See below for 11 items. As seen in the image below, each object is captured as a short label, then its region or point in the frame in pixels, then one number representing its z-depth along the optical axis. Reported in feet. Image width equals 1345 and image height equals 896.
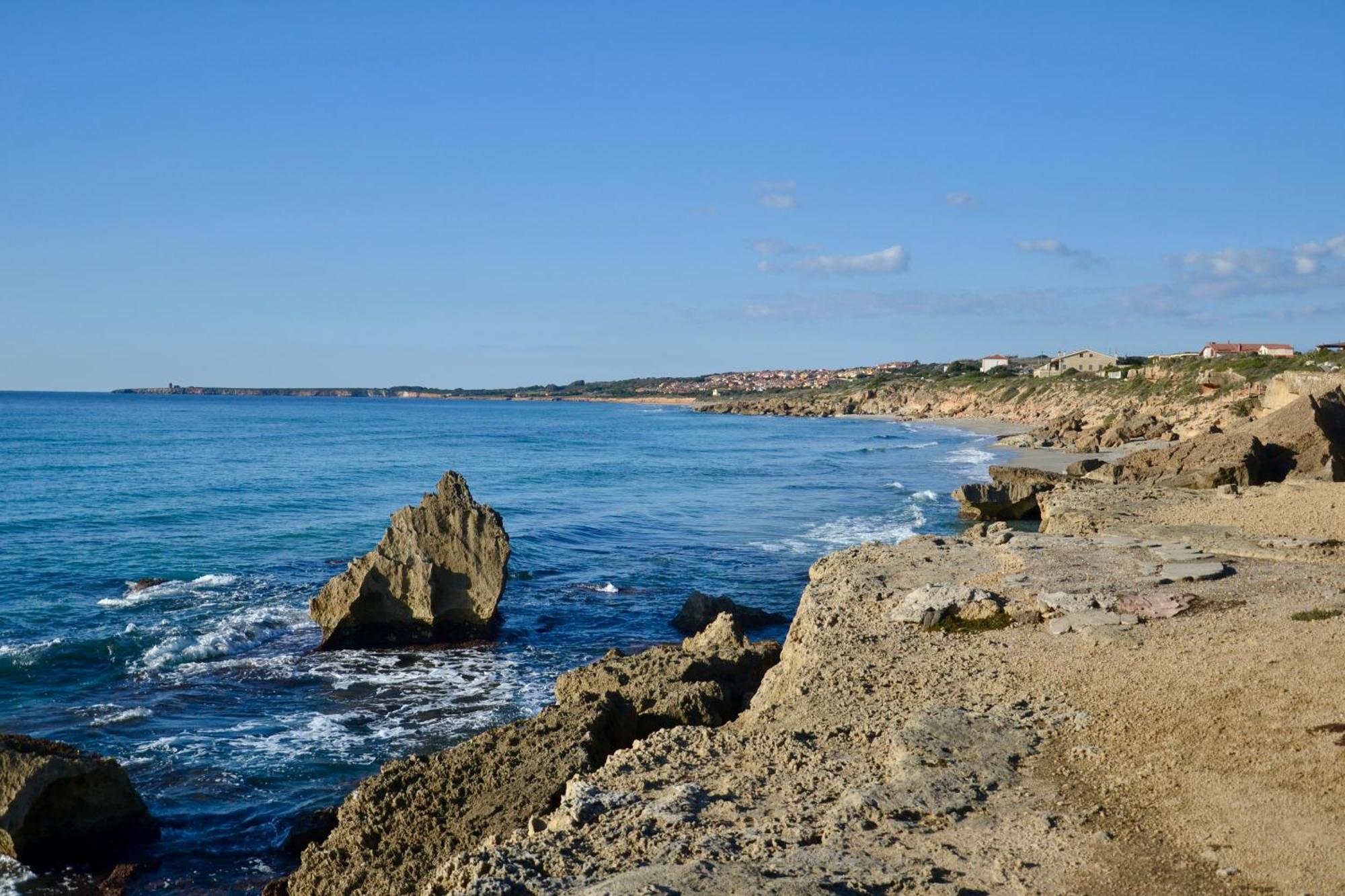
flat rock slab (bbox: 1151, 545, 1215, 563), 53.67
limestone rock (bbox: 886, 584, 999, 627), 45.01
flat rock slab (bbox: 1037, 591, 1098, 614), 44.73
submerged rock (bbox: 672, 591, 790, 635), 68.39
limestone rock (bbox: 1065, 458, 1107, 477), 121.49
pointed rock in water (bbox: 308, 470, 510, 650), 65.41
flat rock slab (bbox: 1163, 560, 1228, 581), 49.08
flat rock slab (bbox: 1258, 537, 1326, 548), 54.90
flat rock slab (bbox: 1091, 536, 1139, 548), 58.65
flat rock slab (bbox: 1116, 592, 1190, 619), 43.29
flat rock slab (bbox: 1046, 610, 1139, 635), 42.29
